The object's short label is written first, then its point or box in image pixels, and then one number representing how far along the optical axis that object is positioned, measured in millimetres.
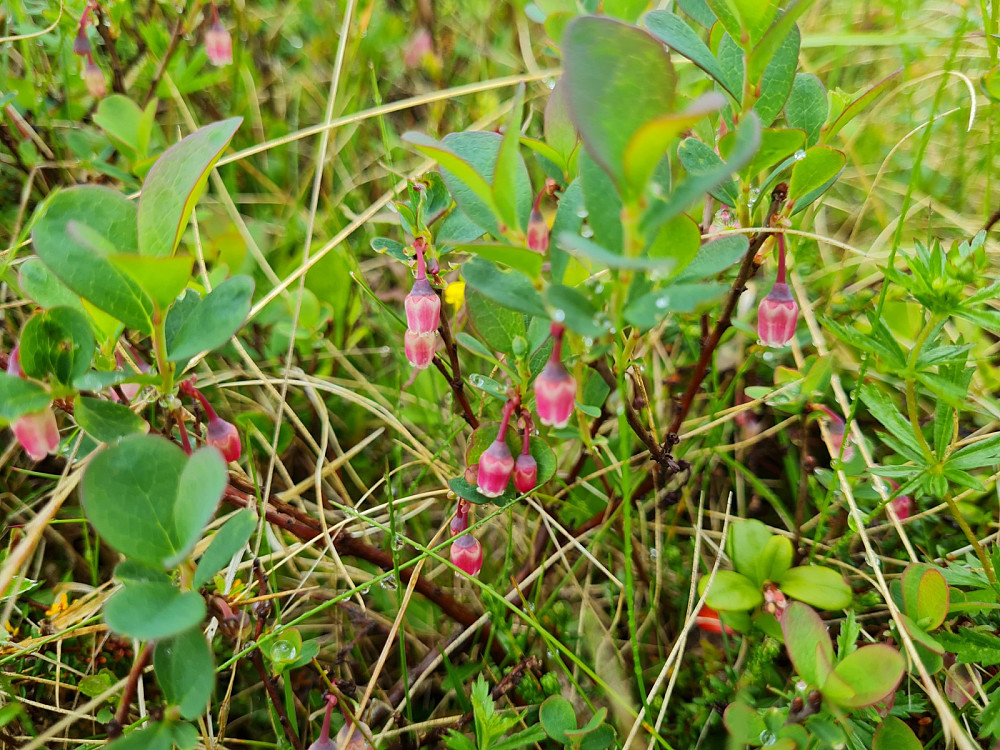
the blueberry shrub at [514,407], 131
